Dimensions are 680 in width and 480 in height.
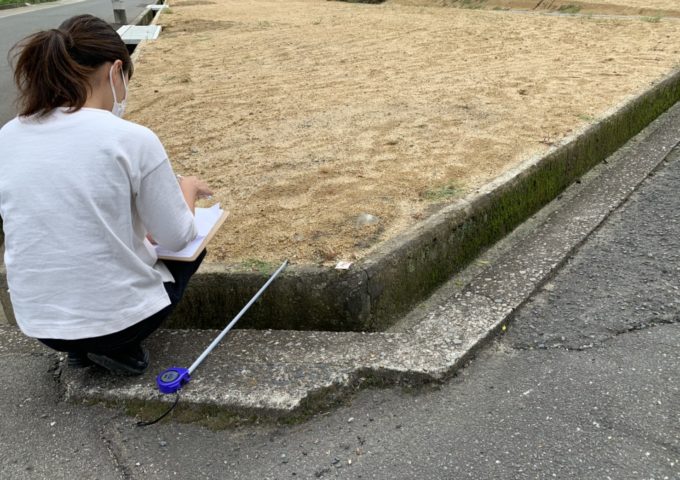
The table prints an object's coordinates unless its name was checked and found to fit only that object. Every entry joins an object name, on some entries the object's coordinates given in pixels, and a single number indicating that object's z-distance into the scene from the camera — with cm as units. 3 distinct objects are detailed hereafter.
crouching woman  206
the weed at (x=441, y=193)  326
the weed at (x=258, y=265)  268
